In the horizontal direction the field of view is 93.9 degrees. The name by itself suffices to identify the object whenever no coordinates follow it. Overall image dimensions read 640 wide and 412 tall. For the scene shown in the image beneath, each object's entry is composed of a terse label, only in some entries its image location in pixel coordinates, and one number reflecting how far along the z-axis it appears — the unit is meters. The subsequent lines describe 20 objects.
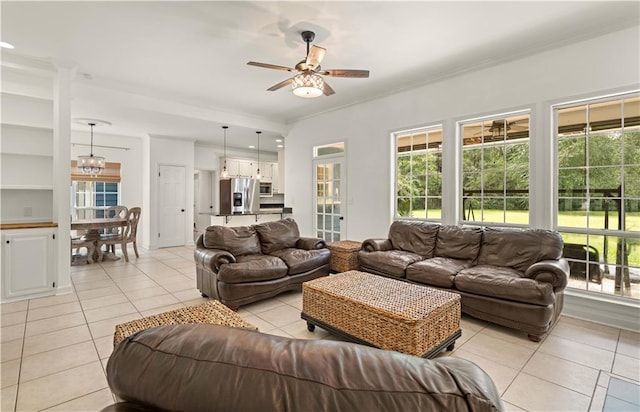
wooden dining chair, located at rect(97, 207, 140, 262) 5.67
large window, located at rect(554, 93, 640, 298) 3.09
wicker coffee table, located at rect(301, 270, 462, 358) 2.09
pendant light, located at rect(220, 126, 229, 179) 6.26
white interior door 7.22
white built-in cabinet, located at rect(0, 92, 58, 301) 3.53
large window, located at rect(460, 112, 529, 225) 3.77
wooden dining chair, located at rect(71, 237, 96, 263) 5.34
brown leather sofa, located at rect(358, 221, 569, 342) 2.67
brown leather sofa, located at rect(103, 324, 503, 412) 0.59
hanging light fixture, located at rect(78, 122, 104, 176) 5.63
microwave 9.38
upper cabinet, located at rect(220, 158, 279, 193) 8.68
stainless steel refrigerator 8.09
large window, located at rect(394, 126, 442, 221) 4.54
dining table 5.19
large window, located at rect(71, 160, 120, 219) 6.64
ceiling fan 2.96
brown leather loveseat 3.23
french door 5.69
